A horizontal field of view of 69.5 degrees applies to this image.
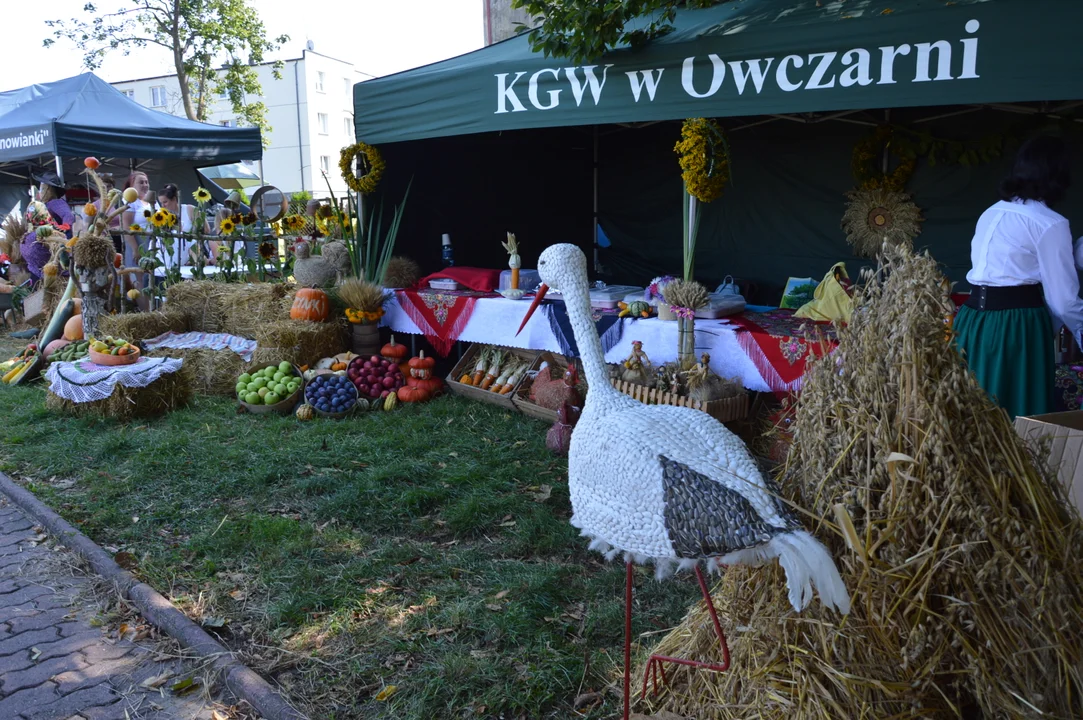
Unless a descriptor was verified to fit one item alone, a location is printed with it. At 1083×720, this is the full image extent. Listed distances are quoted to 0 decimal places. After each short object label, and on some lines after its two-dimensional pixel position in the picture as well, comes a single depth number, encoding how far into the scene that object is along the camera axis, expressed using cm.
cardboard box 244
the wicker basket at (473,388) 628
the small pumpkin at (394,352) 710
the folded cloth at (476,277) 675
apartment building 3697
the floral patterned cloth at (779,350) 459
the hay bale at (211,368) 695
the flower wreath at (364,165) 703
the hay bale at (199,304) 793
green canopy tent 373
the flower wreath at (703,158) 478
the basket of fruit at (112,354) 612
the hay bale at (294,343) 676
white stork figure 160
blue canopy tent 1090
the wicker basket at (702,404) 462
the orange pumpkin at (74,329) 743
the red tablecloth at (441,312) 654
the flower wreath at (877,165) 680
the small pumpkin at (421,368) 671
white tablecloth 493
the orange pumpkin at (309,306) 703
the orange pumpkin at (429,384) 661
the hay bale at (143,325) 715
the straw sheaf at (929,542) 154
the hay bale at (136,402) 602
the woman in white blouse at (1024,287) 334
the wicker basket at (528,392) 585
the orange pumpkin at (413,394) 649
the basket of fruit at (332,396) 610
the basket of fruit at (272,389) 625
